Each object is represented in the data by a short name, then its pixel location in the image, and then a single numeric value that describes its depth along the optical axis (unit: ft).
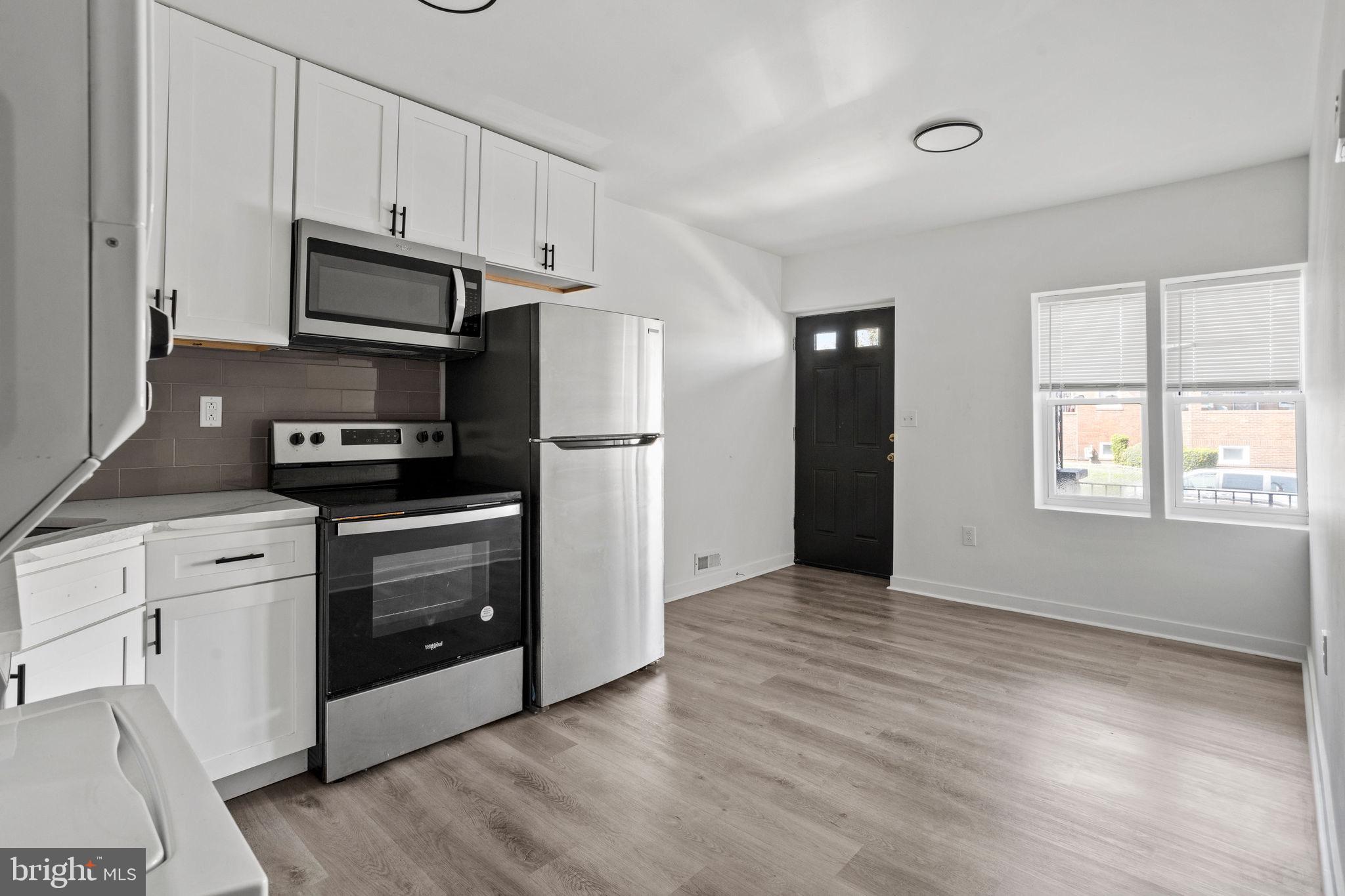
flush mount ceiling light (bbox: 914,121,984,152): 9.65
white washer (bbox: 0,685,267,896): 1.45
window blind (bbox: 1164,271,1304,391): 11.08
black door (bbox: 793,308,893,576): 16.30
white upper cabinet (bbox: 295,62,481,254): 7.96
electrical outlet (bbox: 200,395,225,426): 8.25
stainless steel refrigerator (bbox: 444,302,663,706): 9.01
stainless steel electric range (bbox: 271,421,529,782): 7.28
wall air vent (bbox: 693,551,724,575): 15.08
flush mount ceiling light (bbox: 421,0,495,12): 6.89
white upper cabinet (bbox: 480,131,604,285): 9.66
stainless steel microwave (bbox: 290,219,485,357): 7.92
